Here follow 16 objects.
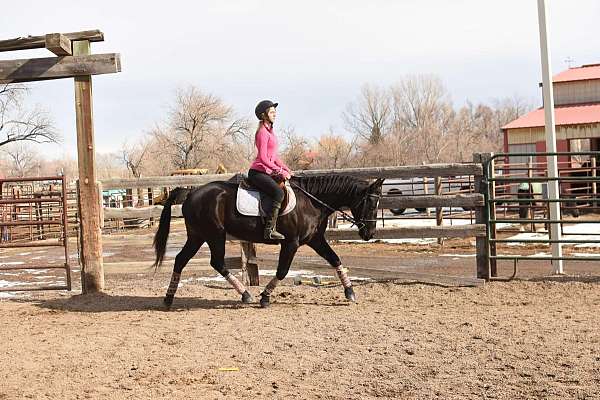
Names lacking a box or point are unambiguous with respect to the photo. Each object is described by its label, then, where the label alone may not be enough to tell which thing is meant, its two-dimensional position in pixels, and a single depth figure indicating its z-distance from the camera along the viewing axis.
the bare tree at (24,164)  79.12
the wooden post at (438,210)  16.25
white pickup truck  24.86
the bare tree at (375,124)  64.19
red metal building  29.86
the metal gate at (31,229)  9.62
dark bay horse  8.33
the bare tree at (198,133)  51.62
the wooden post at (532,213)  17.52
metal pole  9.70
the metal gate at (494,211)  9.00
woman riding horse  8.04
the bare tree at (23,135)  45.62
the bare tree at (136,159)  53.52
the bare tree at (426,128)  62.41
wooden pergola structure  9.47
